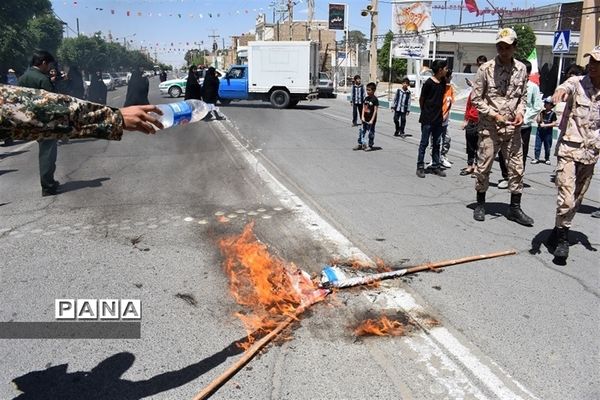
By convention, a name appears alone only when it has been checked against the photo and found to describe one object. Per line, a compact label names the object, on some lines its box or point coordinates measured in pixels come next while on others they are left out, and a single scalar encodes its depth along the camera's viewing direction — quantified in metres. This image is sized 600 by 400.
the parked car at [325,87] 34.31
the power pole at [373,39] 31.20
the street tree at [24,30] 29.64
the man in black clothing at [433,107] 8.42
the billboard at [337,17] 41.03
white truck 26.02
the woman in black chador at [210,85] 19.47
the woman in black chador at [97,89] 18.89
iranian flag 8.33
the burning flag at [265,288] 3.51
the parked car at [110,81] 41.34
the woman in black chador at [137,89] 20.00
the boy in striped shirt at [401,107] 13.95
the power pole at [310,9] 46.33
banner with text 27.50
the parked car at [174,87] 32.25
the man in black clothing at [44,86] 6.86
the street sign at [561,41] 13.98
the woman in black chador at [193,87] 17.61
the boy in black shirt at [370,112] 10.94
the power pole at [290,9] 51.56
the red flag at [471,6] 40.25
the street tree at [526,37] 47.22
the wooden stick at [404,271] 3.97
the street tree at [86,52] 31.08
